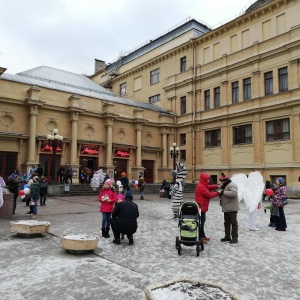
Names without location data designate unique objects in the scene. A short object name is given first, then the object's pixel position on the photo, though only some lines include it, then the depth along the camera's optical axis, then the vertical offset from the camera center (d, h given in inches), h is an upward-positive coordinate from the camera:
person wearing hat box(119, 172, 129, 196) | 785.9 -12.5
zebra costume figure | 470.3 -20.6
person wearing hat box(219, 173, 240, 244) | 332.2 -32.6
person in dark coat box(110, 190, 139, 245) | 312.7 -44.1
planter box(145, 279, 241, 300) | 141.6 -55.3
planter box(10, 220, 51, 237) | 336.2 -57.7
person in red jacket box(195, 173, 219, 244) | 333.4 -18.9
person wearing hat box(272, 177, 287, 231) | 412.2 -32.1
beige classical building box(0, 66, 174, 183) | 1011.9 +191.5
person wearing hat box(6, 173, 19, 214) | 517.3 -15.0
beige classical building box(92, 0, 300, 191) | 1024.9 +357.3
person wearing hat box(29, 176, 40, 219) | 492.5 -27.6
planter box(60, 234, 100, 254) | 271.4 -60.3
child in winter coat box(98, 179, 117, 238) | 342.6 -28.1
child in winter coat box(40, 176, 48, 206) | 623.5 -22.8
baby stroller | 280.0 -49.6
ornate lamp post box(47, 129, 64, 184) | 867.1 +107.5
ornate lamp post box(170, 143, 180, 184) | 1106.2 +98.8
